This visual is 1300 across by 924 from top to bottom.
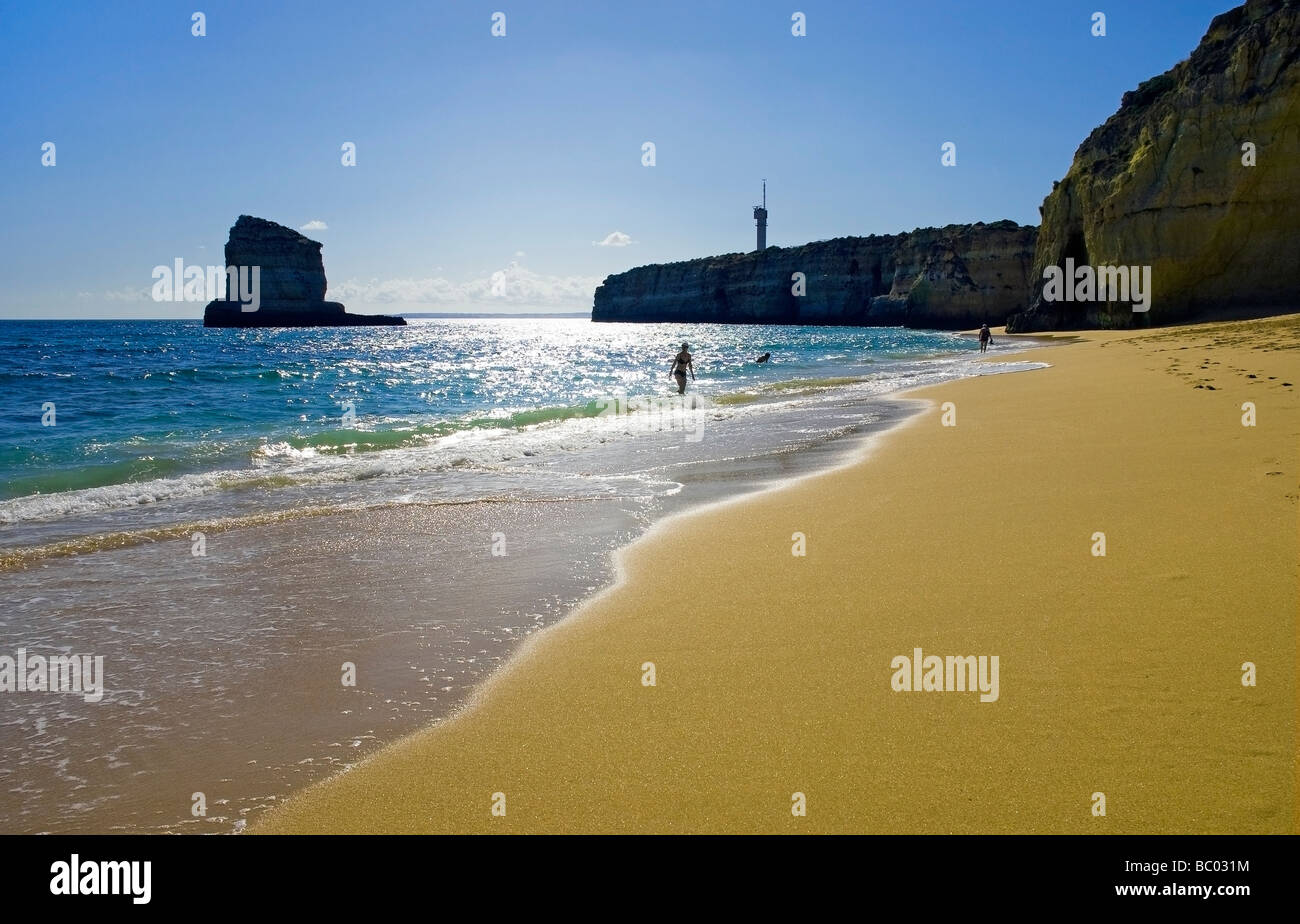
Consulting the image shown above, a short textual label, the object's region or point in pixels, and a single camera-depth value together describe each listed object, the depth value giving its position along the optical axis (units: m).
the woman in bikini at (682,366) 23.36
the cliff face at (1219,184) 35.12
